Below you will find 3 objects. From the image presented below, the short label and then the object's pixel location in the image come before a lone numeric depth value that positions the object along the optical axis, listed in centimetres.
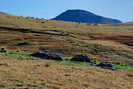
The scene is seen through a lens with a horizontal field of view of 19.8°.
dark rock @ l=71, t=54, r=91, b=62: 4559
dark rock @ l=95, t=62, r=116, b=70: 4056
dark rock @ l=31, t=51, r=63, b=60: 4469
